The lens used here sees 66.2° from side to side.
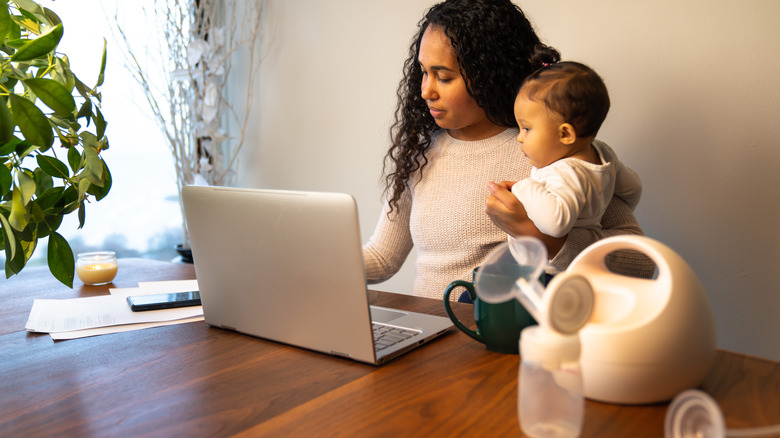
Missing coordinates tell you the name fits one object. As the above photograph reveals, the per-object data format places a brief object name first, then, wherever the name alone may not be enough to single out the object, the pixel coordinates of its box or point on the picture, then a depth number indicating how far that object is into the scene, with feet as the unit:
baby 3.56
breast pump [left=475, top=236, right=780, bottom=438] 1.79
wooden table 2.05
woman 4.82
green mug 2.63
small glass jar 4.54
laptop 2.57
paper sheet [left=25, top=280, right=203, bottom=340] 3.31
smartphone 3.69
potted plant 2.33
